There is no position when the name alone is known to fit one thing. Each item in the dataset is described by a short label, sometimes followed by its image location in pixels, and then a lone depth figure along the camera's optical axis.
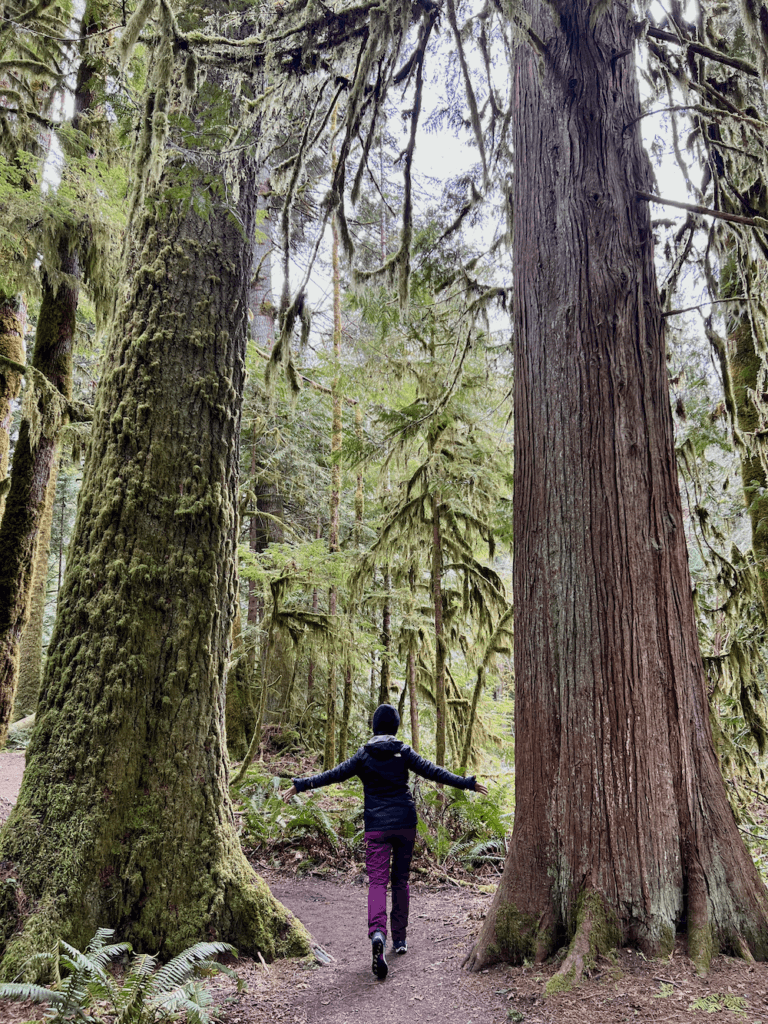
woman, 4.30
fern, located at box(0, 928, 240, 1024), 2.59
